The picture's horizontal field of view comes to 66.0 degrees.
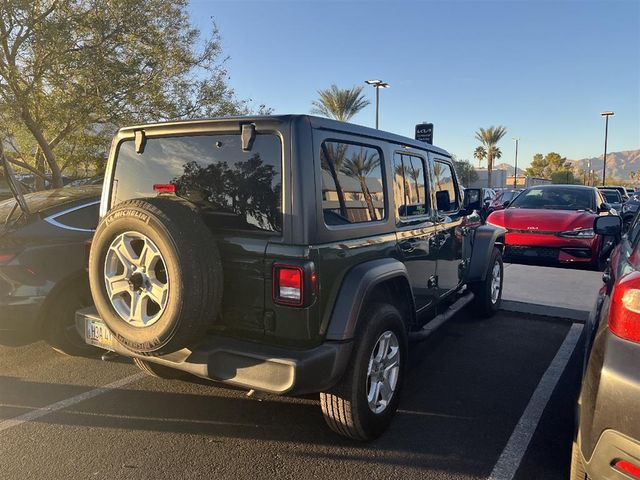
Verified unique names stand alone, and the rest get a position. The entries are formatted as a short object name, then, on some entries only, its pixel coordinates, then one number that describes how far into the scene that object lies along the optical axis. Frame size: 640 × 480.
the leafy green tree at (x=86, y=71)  9.86
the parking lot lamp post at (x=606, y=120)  42.22
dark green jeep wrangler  2.66
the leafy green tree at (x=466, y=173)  58.00
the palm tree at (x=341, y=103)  27.58
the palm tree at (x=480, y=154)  71.12
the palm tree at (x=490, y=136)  49.06
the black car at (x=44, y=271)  3.99
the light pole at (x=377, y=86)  24.94
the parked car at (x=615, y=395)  1.93
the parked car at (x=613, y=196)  18.99
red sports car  8.17
